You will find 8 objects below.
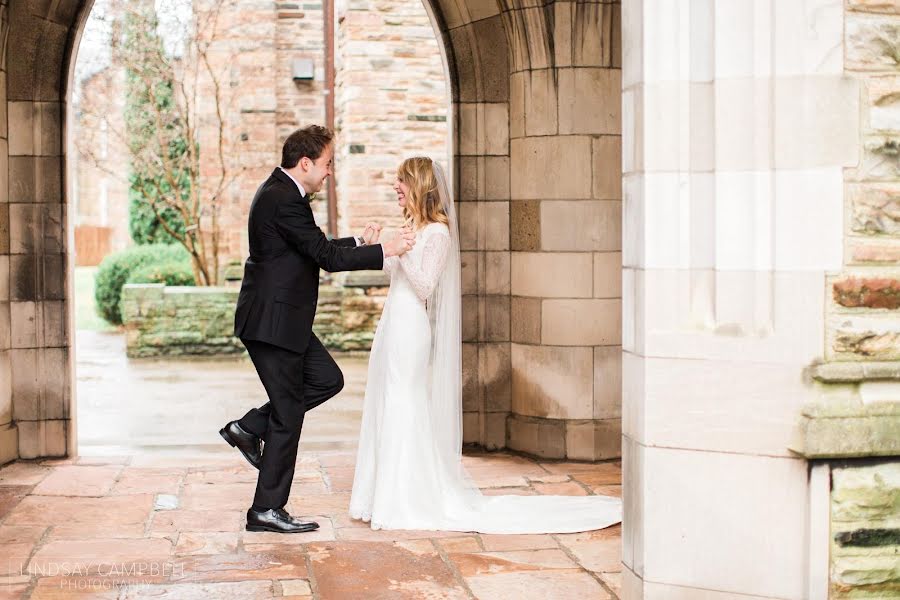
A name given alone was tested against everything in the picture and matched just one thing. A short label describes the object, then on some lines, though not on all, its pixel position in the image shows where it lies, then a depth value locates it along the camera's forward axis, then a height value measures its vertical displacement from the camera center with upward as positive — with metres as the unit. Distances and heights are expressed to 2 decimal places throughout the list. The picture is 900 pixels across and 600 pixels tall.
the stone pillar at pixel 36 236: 6.93 +0.11
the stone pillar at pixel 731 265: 3.57 -0.04
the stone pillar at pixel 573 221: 6.87 +0.18
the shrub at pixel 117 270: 17.27 -0.23
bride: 5.32 -0.73
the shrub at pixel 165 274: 16.03 -0.28
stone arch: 6.88 +0.24
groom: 5.08 -0.17
